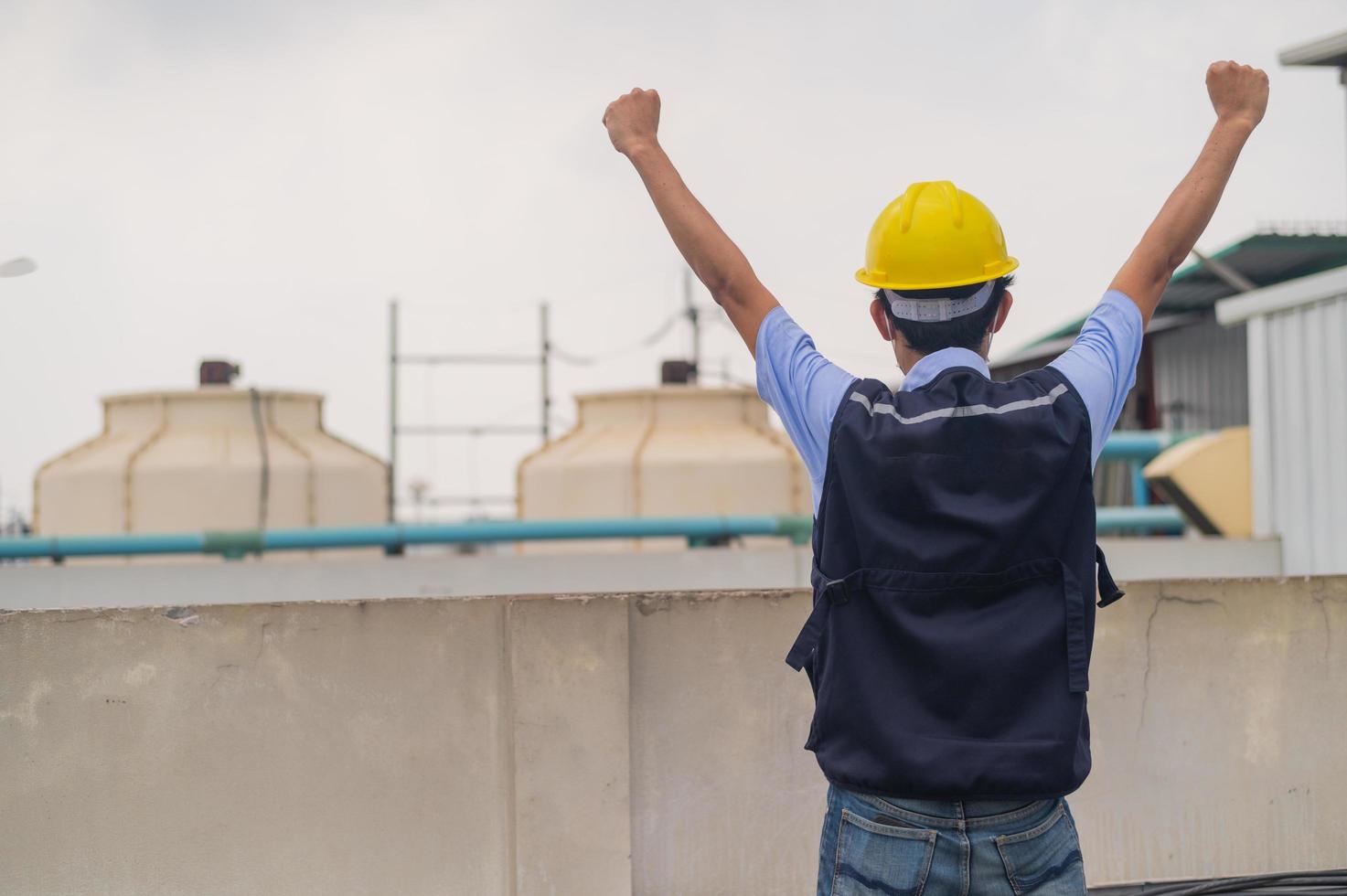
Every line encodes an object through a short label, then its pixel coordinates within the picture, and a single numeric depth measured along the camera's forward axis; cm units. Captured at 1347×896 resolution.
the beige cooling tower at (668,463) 2070
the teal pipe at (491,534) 1525
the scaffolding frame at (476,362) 2580
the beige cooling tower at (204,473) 2122
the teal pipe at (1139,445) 1556
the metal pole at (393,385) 2580
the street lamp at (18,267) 1477
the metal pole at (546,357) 2677
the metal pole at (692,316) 3650
